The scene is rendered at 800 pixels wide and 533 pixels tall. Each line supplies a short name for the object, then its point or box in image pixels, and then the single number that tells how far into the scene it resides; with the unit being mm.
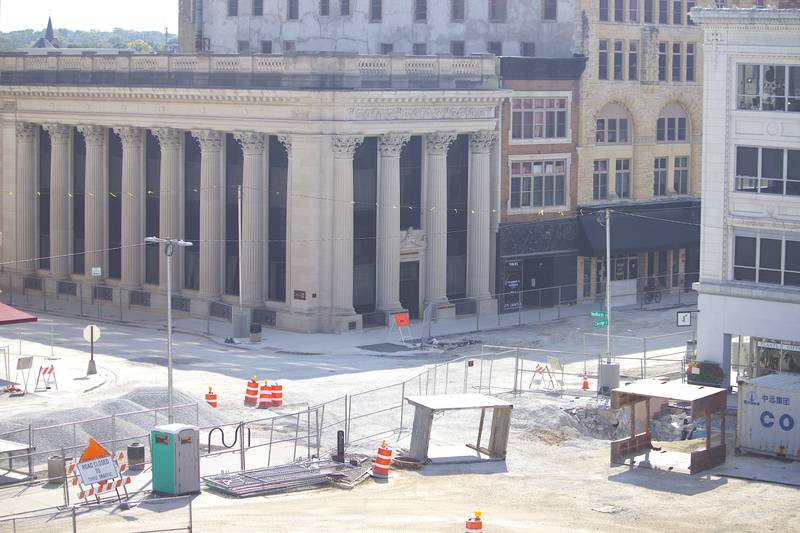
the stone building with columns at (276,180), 68188
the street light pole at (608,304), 54938
